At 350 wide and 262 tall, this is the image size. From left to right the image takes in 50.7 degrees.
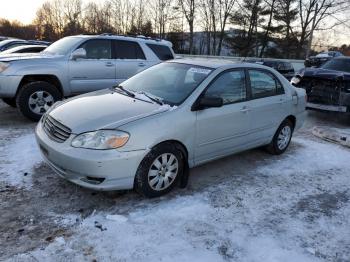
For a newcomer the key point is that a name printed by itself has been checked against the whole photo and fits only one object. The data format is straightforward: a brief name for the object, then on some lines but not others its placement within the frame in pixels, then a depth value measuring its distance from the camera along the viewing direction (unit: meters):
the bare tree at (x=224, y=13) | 43.38
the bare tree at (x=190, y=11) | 43.34
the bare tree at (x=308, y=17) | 42.31
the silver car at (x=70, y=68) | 7.25
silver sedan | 3.87
